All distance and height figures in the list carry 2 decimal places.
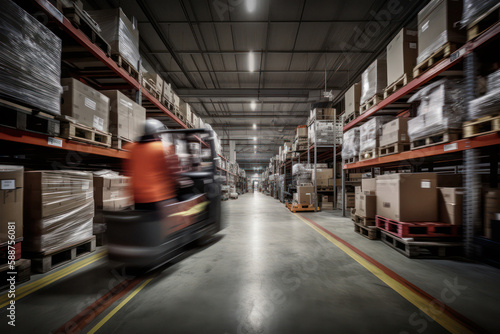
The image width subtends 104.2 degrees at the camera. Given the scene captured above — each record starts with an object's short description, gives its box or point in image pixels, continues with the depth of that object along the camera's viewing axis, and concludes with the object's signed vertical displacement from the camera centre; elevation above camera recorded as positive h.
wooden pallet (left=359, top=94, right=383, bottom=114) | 4.51 +1.72
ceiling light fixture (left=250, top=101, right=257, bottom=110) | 13.08 +4.71
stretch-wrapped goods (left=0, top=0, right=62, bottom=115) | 1.94 +1.23
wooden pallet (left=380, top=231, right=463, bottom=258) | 2.88 -1.16
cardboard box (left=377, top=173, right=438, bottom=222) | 3.15 -0.42
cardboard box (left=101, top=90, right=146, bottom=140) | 3.63 +1.12
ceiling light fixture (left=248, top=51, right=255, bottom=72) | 8.52 +5.12
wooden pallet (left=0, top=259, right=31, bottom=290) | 2.08 -1.12
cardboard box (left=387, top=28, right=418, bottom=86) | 3.73 +2.33
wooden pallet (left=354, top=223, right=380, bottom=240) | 3.84 -1.20
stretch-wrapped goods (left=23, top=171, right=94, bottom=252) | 2.42 -0.50
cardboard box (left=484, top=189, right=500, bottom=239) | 2.56 -0.47
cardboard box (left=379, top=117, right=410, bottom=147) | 3.78 +0.81
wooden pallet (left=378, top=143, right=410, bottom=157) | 3.80 +0.49
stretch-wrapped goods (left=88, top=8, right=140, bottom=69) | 3.67 +2.79
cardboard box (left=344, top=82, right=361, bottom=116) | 5.62 +2.19
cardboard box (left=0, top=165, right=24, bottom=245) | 2.09 -0.29
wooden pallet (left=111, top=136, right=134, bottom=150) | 3.59 +0.56
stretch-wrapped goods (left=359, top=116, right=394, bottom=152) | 4.45 +0.96
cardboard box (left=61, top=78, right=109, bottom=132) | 2.78 +1.05
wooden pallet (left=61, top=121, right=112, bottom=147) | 2.62 +0.59
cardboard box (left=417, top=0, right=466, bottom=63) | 2.93 +2.32
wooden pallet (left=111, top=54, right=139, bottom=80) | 3.73 +2.19
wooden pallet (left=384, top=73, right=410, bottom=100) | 3.68 +1.77
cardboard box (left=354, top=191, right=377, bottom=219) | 4.02 -0.70
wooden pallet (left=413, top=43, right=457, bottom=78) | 2.92 +1.85
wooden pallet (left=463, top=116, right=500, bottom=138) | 2.37 +0.60
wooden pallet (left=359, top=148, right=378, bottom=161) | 4.49 +0.45
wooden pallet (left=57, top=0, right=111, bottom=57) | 2.75 +2.25
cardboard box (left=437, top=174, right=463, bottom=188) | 3.46 -0.14
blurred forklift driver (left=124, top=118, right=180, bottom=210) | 2.26 +0.04
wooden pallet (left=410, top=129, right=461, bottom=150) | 2.86 +0.55
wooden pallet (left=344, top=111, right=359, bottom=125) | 5.60 +1.69
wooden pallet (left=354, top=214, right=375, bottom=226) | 4.04 -1.03
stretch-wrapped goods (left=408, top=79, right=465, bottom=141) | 2.86 +0.99
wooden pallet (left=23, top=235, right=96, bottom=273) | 2.43 -1.16
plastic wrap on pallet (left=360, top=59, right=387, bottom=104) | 4.51 +2.25
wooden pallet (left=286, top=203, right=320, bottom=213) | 7.54 -1.35
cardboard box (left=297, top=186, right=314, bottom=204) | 7.63 -0.89
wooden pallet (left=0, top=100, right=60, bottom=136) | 2.00 +0.61
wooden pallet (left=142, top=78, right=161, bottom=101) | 4.85 +2.22
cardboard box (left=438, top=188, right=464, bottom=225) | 2.96 -0.51
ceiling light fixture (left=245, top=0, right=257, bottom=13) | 6.04 +5.31
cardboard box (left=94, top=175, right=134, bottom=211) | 3.48 -0.39
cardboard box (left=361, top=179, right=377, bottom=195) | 4.18 -0.32
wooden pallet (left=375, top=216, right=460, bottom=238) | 2.95 -0.89
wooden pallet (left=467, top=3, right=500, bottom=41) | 2.48 +2.00
